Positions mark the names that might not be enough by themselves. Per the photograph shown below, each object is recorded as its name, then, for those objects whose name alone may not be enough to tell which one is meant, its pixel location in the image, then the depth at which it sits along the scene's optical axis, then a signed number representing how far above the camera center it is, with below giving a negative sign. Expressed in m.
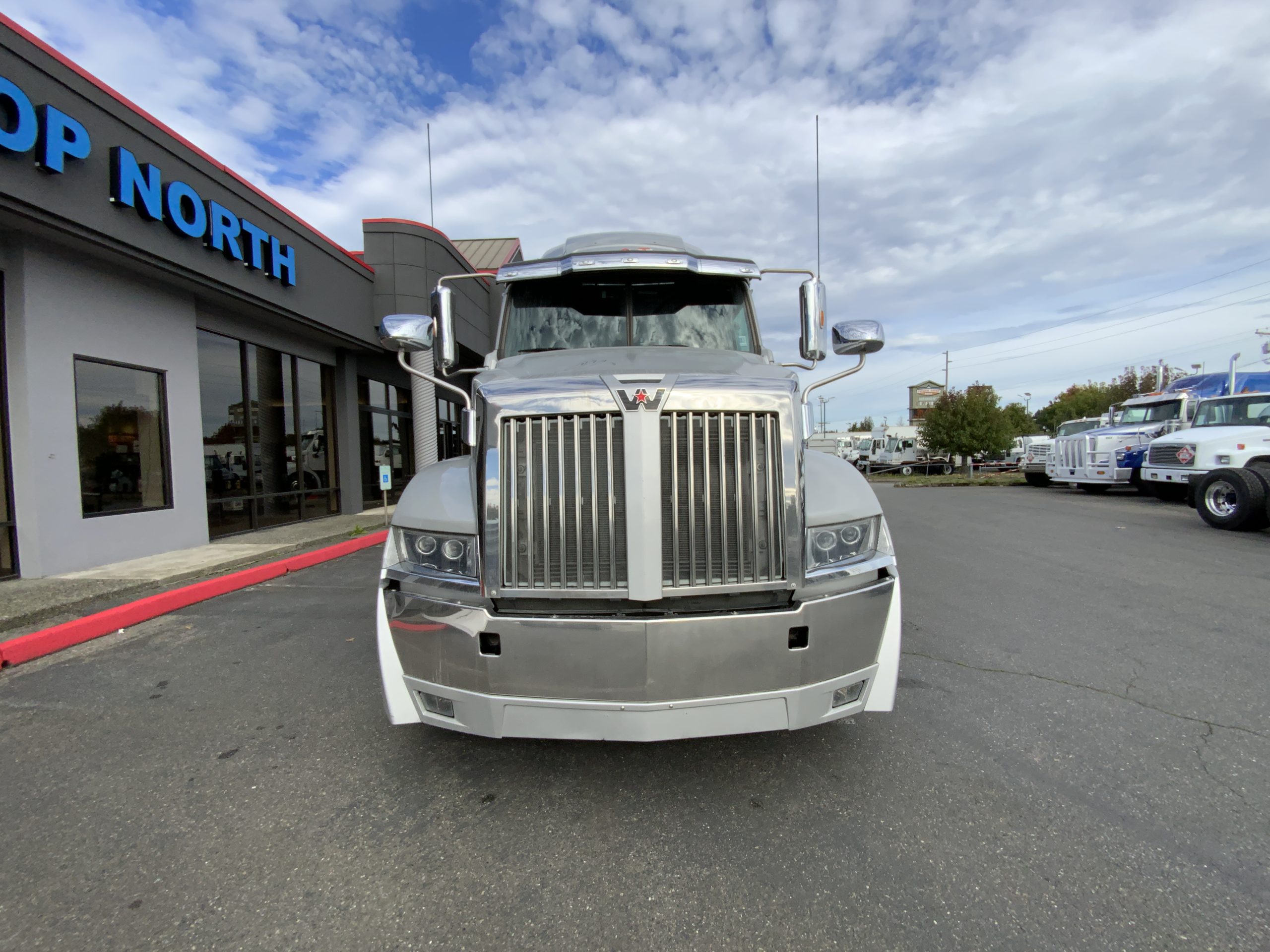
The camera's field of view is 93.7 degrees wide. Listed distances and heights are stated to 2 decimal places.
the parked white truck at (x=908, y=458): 36.31 -0.23
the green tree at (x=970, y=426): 29.95 +1.36
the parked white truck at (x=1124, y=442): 14.81 +0.17
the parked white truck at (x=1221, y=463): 8.89 -0.32
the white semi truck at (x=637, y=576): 2.16 -0.44
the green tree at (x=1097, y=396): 51.22 +5.02
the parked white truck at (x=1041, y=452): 18.78 -0.04
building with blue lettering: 6.25 +2.07
